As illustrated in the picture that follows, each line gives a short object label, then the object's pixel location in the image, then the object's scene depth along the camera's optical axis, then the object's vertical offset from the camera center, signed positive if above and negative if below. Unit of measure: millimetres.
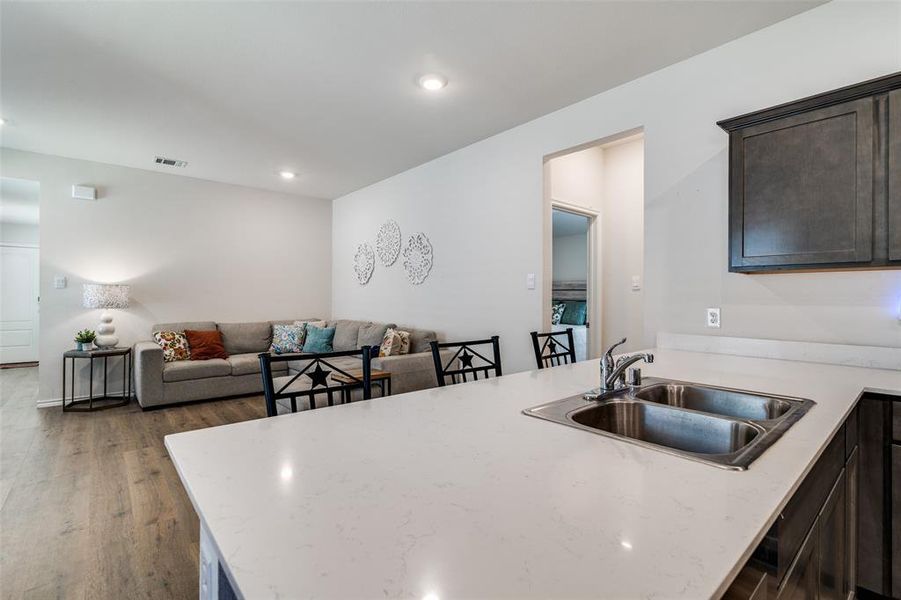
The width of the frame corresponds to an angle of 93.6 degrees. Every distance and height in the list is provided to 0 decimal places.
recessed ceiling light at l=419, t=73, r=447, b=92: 2705 +1433
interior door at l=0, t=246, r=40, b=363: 7082 -94
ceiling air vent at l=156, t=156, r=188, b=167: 4492 +1493
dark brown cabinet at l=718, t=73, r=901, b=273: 1674 +529
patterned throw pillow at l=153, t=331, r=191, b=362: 4629 -503
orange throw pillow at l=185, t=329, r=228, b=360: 4836 -522
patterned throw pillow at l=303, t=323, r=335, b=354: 5190 -491
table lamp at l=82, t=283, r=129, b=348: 4395 -12
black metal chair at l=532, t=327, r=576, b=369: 2439 -279
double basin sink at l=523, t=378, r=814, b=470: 1147 -345
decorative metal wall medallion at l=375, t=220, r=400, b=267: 4977 +705
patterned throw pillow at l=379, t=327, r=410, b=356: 4199 -424
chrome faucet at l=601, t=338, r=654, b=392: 1430 -229
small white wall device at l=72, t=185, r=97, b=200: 4492 +1143
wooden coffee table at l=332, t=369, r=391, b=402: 3332 -635
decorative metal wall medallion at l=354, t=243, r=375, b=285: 5473 +502
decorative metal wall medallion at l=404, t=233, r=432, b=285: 4461 +470
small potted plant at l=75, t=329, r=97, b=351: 4362 -421
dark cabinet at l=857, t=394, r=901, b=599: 1471 -684
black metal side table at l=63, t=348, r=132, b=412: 4250 -963
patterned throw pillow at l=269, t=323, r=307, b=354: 5340 -493
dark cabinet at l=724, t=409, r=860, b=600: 719 -521
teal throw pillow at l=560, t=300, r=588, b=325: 6102 -159
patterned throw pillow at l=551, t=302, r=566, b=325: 6504 -171
